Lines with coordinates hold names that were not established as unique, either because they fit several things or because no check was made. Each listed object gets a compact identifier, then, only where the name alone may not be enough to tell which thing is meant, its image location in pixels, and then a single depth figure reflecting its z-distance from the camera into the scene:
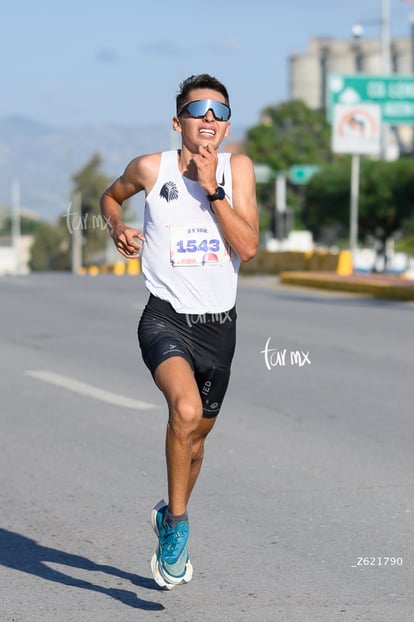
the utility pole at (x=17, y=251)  121.44
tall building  121.31
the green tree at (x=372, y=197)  64.06
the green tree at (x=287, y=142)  96.94
